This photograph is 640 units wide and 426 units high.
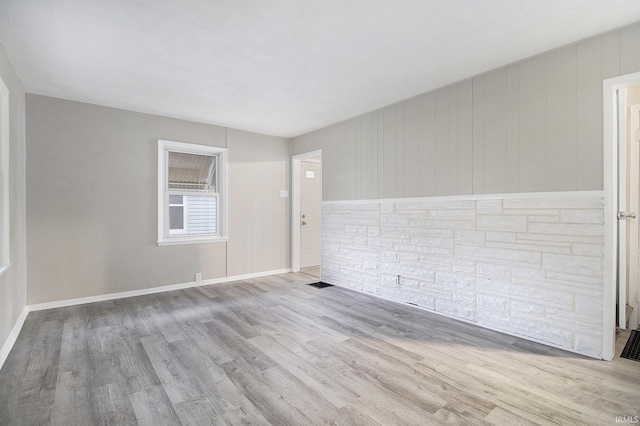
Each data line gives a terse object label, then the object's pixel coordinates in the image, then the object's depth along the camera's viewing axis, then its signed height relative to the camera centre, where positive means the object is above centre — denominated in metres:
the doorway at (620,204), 2.43 +0.06
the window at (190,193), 4.73 +0.29
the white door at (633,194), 3.16 +0.17
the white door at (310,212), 6.25 -0.03
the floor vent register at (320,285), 4.91 -1.22
